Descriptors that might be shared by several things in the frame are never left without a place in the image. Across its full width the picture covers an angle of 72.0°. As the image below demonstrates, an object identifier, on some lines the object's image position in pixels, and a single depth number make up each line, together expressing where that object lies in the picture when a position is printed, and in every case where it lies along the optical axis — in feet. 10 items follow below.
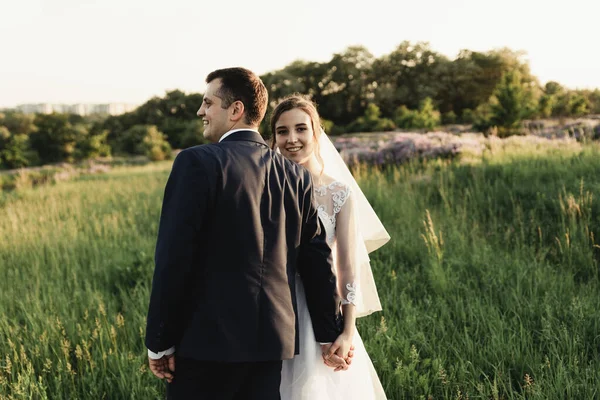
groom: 5.14
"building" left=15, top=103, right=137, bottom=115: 473.96
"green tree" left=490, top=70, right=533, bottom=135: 57.52
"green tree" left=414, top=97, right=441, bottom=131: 82.21
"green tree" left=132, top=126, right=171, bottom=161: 104.12
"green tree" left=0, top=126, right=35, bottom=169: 127.03
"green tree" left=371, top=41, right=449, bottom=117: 155.43
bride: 6.40
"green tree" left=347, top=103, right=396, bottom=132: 103.07
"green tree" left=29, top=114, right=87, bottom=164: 138.31
